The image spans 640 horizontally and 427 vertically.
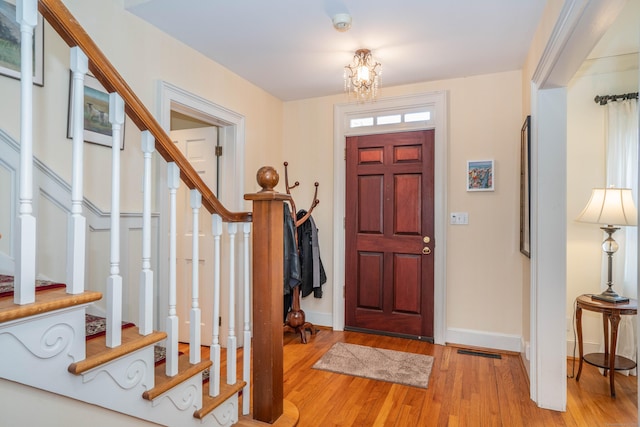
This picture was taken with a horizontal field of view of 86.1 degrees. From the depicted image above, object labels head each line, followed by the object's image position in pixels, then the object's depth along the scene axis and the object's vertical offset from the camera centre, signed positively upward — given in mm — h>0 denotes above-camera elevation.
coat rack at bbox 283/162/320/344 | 3275 -985
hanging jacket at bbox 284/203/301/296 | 3242 -434
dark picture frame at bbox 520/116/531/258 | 2418 +208
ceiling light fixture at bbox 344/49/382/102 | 2660 +1179
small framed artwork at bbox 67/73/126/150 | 1901 +555
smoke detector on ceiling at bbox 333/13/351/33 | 2098 +1197
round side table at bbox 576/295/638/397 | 2244 -779
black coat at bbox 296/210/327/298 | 3486 -462
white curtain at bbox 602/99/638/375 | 2549 +290
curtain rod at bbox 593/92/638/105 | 2619 +930
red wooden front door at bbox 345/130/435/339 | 3273 -185
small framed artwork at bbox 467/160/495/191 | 3049 +364
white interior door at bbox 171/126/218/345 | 3094 -245
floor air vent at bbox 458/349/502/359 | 2896 -1188
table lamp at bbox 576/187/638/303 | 2299 +25
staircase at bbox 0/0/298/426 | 883 -339
